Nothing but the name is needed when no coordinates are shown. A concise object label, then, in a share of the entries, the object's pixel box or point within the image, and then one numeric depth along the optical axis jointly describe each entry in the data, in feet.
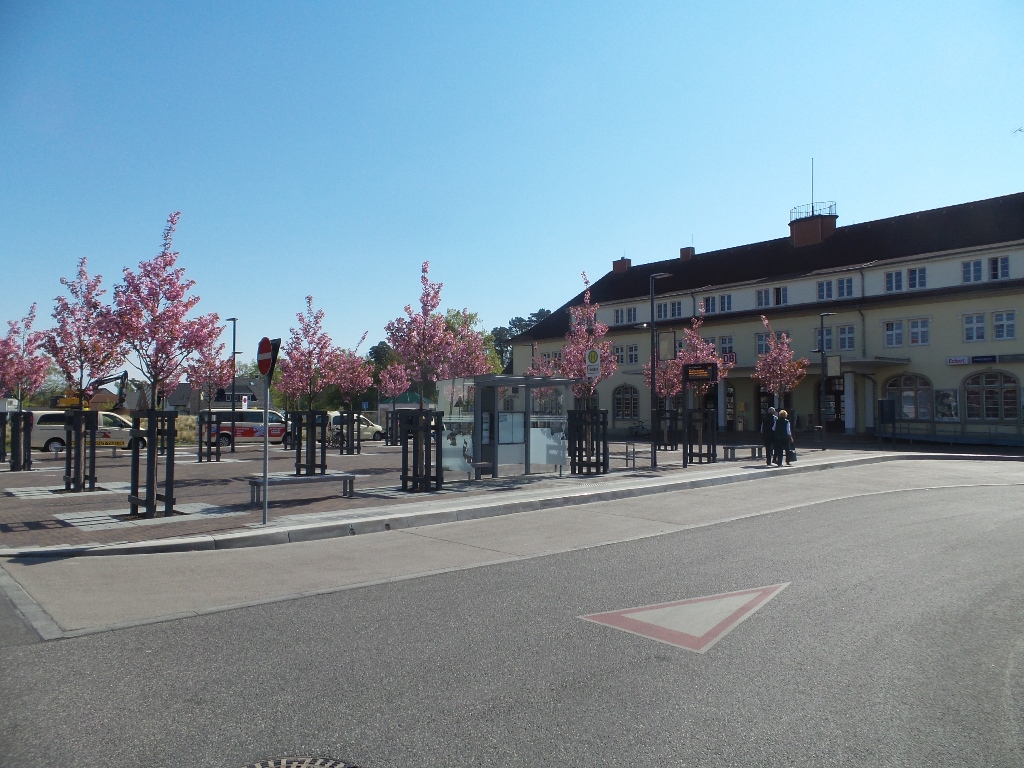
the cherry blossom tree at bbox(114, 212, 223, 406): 55.62
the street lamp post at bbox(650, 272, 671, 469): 76.38
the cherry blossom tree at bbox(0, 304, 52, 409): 131.64
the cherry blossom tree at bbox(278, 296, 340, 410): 117.29
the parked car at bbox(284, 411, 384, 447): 153.09
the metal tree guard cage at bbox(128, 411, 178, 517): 39.81
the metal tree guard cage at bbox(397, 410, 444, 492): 53.62
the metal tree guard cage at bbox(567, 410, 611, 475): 66.74
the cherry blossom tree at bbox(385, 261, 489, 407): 89.15
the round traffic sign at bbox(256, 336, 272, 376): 38.70
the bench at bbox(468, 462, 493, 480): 60.44
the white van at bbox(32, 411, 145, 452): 102.12
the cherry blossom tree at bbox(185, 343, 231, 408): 74.23
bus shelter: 61.72
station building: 133.08
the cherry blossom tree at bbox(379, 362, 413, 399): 154.81
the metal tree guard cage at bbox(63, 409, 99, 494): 52.37
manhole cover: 13.09
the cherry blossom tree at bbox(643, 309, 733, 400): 133.90
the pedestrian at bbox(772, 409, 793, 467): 79.66
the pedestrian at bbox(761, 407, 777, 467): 80.43
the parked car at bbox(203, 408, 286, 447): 118.10
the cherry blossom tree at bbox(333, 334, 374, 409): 134.62
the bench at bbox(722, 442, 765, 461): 90.79
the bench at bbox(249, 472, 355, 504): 45.42
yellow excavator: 65.00
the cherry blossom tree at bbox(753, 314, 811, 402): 134.00
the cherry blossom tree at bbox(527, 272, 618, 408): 109.60
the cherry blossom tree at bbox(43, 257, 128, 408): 64.69
